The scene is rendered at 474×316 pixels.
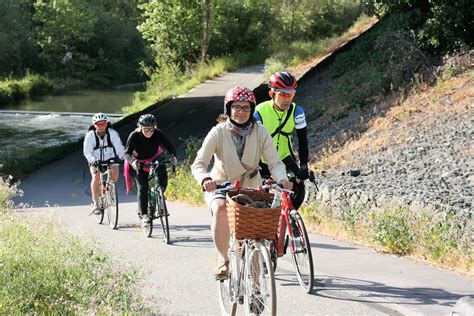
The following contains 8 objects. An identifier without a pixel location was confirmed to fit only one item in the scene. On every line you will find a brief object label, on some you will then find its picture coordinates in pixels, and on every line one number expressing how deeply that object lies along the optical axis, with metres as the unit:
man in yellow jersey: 13.98
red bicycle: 13.45
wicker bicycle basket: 10.46
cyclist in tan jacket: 11.47
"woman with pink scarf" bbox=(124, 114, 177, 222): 20.05
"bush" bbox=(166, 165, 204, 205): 29.83
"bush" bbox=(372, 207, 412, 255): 16.76
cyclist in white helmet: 22.40
